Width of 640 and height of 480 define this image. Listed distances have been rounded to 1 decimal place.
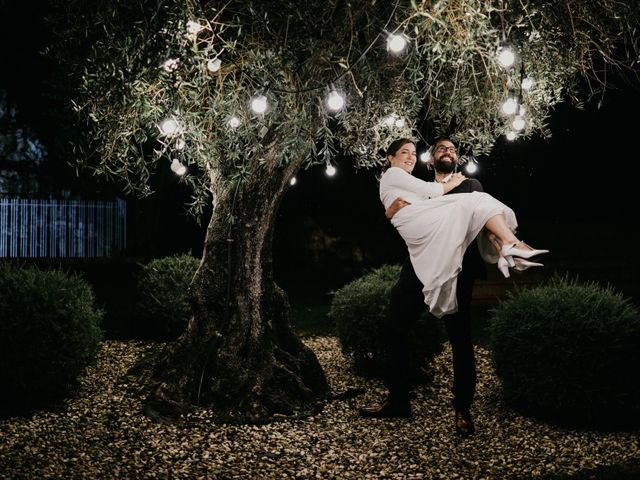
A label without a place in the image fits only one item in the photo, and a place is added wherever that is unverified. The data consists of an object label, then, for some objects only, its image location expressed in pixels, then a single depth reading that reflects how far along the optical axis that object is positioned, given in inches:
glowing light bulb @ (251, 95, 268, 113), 201.9
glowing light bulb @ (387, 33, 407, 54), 178.2
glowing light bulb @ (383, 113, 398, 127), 303.9
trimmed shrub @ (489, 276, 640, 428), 226.7
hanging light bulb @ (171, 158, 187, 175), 238.1
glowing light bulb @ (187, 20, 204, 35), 192.1
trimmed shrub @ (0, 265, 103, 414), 244.1
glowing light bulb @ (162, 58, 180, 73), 195.3
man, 214.5
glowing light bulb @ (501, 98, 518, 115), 256.2
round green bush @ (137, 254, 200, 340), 382.6
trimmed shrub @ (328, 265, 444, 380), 280.8
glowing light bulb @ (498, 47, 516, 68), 195.6
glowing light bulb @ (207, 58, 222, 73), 194.2
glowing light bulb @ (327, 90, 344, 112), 200.7
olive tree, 198.4
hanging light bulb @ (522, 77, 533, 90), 274.8
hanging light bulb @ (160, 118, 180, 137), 212.2
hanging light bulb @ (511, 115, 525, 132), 239.8
